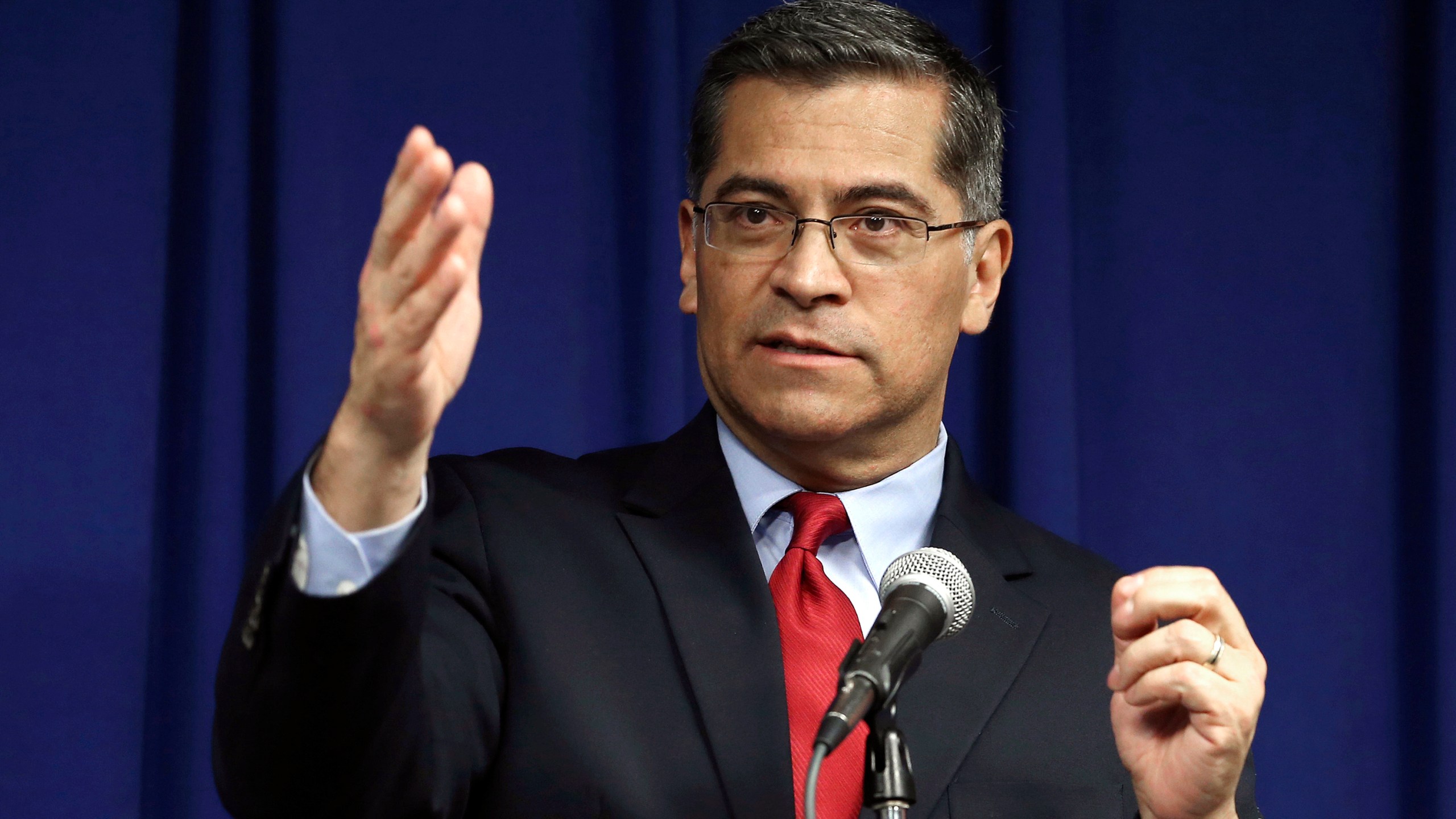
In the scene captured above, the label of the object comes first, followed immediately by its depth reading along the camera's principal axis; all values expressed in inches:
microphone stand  204.7
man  205.1
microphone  204.1
